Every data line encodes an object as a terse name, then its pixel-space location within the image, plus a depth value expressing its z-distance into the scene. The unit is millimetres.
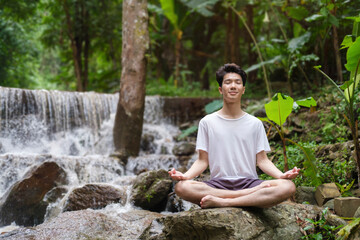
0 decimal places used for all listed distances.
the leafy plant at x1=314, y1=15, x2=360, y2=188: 3531
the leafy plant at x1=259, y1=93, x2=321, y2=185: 3797
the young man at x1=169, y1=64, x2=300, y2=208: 2691
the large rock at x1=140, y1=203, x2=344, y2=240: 2594
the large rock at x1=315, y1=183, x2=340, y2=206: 3958
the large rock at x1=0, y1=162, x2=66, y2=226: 5262
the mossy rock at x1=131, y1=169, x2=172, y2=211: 5152
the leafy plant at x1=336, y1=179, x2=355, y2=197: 3946
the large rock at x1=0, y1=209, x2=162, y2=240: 3768
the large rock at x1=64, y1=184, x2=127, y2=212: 5098
